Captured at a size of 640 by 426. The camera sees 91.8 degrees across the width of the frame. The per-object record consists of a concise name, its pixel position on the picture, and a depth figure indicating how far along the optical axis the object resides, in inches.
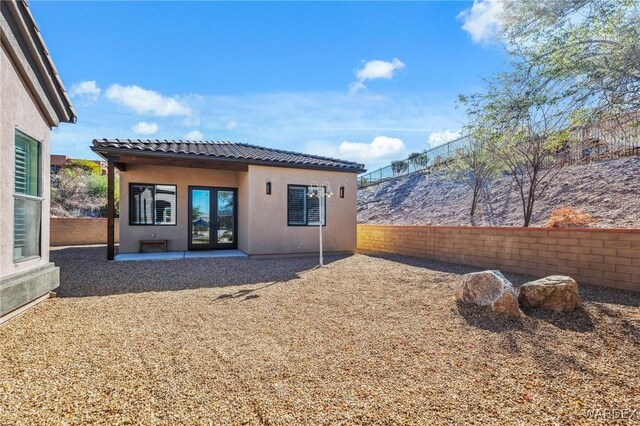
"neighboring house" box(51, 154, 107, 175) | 676.7
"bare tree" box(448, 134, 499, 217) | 486.3
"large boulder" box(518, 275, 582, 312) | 155.5
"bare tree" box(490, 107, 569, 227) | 255.9
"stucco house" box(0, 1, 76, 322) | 138.6
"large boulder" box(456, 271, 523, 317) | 155.1
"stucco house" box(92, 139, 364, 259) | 368.2
